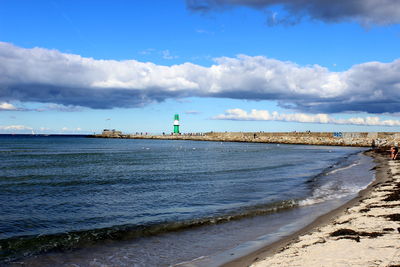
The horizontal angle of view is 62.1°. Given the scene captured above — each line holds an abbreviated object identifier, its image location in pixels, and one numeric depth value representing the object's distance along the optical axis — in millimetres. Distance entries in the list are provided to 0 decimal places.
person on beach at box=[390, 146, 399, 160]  41300
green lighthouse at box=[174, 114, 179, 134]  165800
